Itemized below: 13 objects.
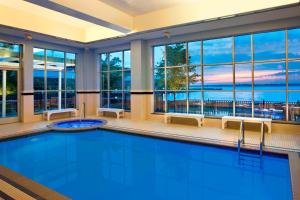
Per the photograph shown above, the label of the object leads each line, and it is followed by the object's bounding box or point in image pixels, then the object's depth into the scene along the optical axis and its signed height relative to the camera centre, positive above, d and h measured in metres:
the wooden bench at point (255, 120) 5.31 -0.55
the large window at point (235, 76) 5.52 +0.71
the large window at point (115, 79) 8.48 +0.83
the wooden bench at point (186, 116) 6.37 -0.55
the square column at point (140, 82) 7.51 +0.62
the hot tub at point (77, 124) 6.26 -0.87
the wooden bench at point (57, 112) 7.64 -0.50
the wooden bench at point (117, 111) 8.21 -0.48
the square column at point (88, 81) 9.19 +0.78
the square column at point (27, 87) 7.12 +0.41
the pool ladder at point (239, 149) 3.87 -0.97
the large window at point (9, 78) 6.73 +0.69
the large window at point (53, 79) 7.73 +0.77
